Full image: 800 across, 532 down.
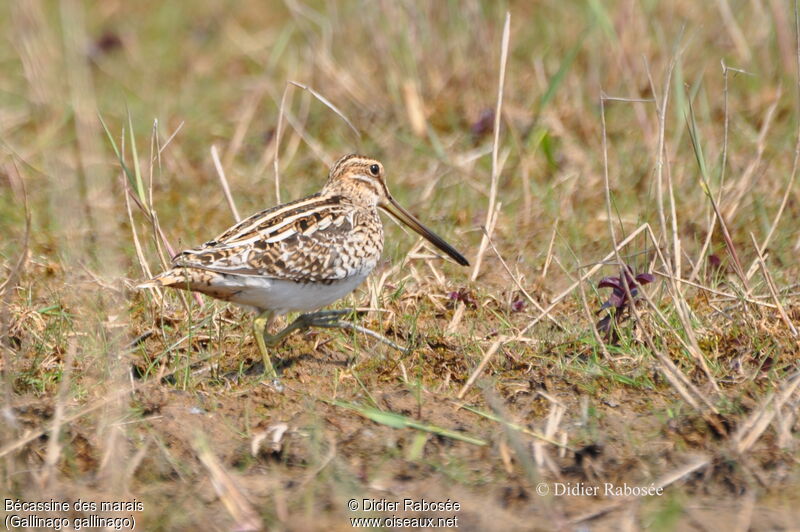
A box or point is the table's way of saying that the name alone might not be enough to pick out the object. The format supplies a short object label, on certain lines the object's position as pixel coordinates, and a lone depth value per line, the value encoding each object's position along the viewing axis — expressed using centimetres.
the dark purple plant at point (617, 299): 910
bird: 888
